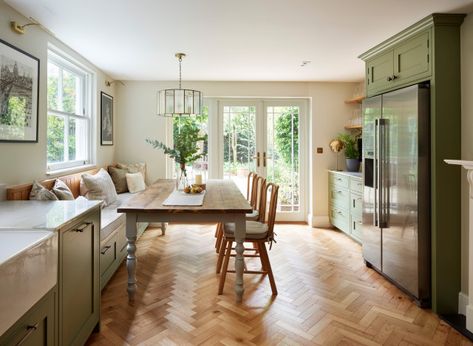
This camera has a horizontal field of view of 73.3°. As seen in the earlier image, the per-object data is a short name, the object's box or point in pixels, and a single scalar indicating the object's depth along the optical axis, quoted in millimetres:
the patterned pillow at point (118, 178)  4351
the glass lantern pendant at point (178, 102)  3213
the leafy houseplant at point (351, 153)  4445
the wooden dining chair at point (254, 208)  3250
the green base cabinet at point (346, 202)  3951
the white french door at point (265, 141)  5082
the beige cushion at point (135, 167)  4598
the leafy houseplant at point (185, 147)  2873
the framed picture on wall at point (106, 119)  4297
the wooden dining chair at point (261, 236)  2566
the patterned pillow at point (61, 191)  2719
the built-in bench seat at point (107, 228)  2498
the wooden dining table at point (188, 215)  2293
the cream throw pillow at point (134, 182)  4387
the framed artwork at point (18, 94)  2312
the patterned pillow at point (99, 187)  3420
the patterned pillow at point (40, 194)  2461
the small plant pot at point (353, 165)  4430
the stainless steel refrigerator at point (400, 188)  2455
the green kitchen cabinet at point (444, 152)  2389
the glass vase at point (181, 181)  3139
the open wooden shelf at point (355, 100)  4621
